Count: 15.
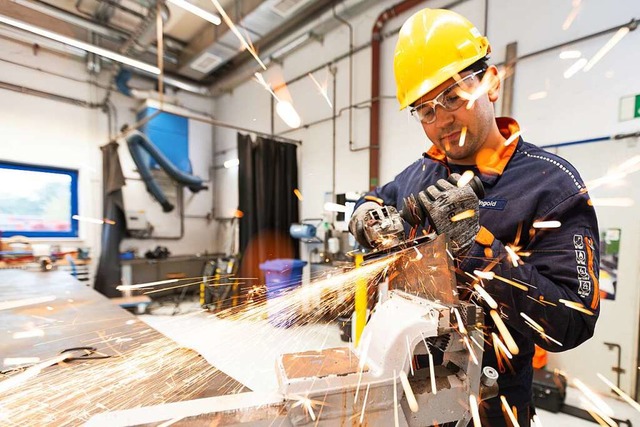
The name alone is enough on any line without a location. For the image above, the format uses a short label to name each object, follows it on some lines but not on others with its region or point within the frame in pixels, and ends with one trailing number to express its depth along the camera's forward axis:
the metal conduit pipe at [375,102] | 4.27
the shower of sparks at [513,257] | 0.87
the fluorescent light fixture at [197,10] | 2.97
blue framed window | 4.48
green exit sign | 2.55
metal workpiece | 0.66
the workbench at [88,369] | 0.90
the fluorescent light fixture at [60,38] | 3.26
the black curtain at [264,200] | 5.37
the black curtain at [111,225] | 5.38
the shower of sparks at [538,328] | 0.89
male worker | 0.87
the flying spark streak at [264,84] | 6.33
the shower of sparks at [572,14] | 2.83
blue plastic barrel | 4.50
